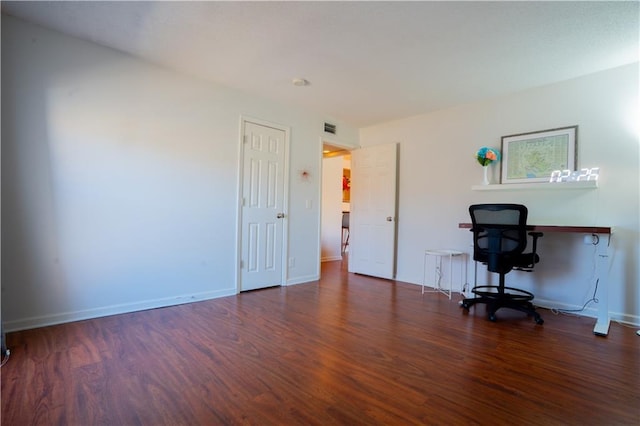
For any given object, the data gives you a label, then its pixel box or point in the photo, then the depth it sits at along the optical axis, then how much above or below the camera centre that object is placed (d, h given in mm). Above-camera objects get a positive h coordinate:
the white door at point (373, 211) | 4496 -20
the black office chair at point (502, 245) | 2799 -293
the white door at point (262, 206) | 3678 +11
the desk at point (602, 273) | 2549 -479
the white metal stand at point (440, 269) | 3689 -747
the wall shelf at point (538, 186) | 2969 +287
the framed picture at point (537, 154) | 3160 +629
